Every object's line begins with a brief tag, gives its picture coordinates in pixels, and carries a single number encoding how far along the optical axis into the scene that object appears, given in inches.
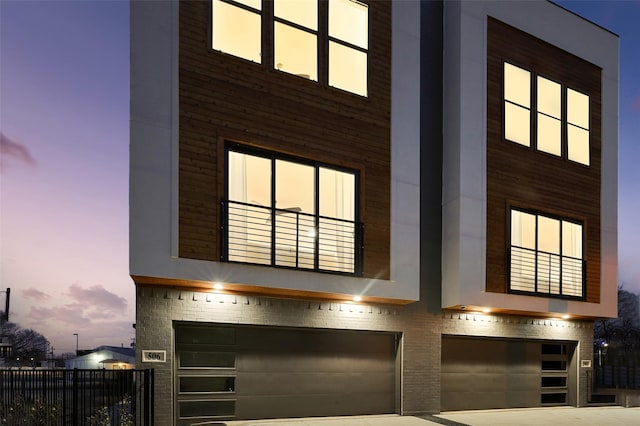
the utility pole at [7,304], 1122.3
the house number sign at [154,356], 362.9
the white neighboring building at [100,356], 1685.5
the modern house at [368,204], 376.5
